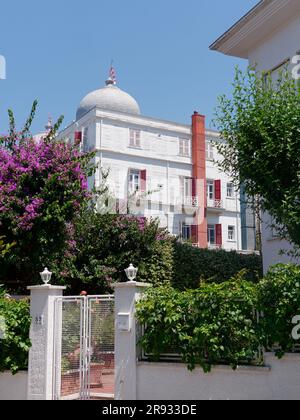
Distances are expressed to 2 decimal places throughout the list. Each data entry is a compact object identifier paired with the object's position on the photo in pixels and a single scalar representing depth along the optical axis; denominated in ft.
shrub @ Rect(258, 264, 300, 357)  24.35
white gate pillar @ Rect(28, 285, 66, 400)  29.22
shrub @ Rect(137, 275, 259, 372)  25.48
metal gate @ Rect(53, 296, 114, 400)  29.19
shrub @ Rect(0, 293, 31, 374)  30.01
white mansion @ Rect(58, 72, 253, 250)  105.09
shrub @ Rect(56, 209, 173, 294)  49.49
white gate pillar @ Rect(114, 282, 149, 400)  27.86
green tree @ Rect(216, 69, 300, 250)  28.53
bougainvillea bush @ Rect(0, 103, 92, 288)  42.06
